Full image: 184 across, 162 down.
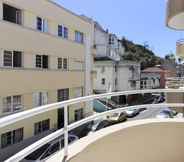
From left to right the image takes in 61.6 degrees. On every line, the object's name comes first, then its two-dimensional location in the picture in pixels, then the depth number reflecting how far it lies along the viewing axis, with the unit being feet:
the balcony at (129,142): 5.58
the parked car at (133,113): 41.28
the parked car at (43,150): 14.60
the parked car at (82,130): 24.14
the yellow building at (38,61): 26.72
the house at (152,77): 85.57
